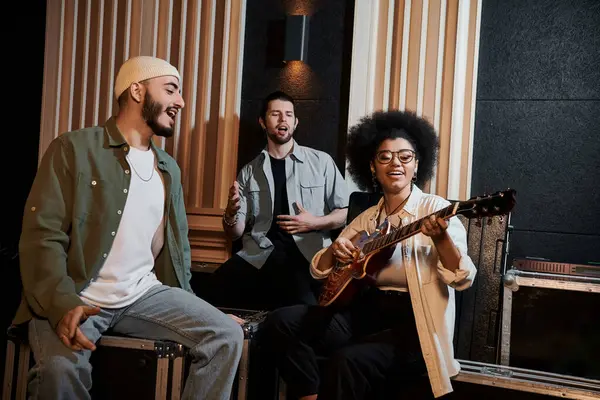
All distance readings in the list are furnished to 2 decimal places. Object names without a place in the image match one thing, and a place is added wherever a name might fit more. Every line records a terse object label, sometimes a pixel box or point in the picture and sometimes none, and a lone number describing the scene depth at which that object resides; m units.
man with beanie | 2.54
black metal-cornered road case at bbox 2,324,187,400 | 2.71
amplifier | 3.30
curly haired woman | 2.76
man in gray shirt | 4.03
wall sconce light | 4.50
